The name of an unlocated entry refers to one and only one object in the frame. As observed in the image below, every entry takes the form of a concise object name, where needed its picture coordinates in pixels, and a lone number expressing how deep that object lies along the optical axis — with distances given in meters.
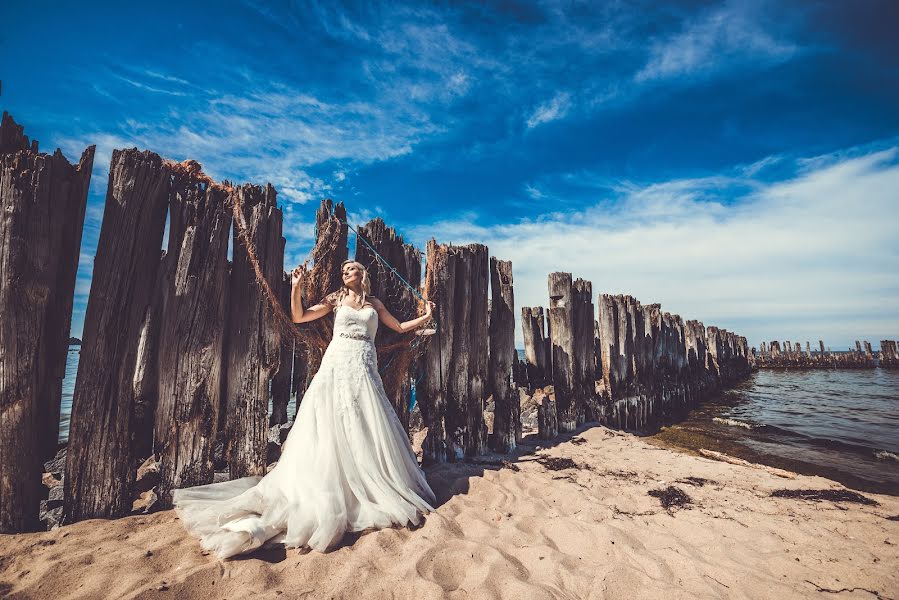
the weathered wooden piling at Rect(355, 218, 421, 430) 4.84
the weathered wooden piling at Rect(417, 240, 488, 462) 5.15
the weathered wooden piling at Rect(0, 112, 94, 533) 2.92
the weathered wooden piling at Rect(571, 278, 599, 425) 7.85
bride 2.95
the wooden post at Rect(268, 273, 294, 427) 5.88
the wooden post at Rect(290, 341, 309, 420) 6.18
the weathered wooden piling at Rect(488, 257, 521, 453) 5.91
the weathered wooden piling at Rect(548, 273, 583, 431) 7.61
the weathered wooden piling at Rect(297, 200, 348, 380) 4.38
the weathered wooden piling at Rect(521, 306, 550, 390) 8.48
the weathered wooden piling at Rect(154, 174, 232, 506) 3.49
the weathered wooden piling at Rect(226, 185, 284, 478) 3.80
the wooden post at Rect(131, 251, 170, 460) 3.39
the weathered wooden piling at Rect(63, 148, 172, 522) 3.19
